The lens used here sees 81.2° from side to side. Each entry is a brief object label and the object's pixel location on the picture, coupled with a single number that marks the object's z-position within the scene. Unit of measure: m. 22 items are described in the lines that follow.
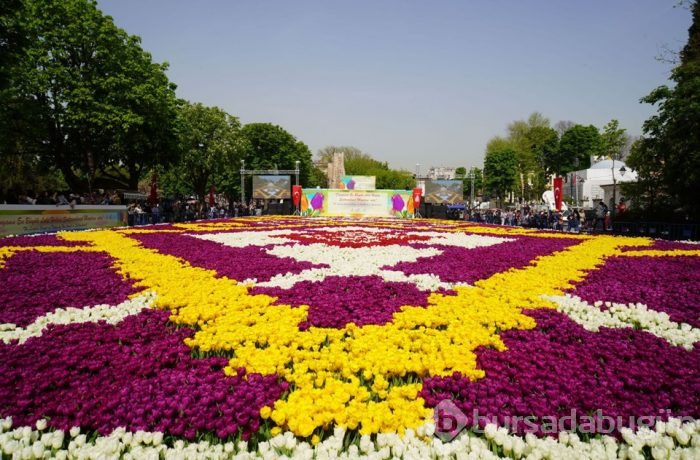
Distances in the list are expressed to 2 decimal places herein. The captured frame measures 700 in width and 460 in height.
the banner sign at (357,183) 42.31
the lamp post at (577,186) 52.95
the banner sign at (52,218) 14.79
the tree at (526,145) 76.14
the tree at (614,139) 60.50
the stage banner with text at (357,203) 39.53
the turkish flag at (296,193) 39.66
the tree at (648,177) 19.08
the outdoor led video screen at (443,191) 39.78
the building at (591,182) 51.88
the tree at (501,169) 76.31
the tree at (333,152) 114.00
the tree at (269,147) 65.88
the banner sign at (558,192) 23.45
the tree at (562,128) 81.38
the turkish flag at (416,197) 39.24
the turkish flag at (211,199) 36.74
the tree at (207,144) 42.12
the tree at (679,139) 16.55
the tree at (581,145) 73.06
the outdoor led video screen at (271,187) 39.47
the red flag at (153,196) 27.20
